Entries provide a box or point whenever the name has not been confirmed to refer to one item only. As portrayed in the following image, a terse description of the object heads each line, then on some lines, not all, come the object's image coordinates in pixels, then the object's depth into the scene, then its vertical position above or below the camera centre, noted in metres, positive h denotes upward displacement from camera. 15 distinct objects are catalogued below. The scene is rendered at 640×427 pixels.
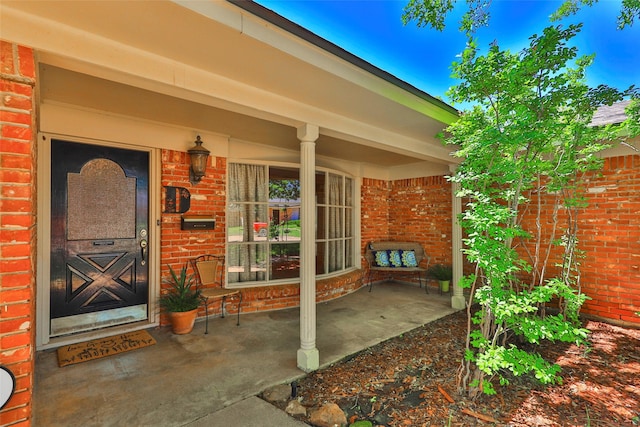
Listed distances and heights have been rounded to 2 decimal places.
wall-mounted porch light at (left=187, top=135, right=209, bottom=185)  3.78 +0.72
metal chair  3.86 -0.78
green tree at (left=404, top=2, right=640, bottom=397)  2.12 +0.54
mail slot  3.83 -0.06
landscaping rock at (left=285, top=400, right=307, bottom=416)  2.13 -1.38
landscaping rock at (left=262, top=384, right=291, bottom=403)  2.30 -1.38
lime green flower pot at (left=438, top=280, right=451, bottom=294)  5.57 -1.29
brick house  1.57 +0.66
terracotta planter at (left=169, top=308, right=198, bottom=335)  3.48 -1.21
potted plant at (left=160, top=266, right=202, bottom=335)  3.51 -1.02
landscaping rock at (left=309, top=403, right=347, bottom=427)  2.02 -1.37
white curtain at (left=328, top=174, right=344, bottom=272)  5.42 -0.12
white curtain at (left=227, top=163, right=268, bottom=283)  4.37 +0.03
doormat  2.87 -1.32
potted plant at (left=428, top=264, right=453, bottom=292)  5.58 -1.11
